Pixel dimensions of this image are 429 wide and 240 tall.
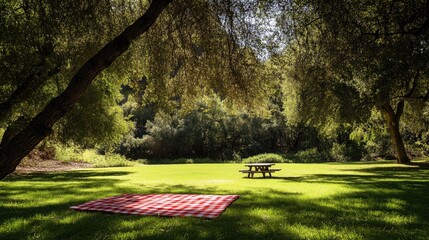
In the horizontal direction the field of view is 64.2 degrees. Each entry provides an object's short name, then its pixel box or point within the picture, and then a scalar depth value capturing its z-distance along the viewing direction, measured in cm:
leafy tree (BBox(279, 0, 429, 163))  691
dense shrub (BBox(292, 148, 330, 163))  3644
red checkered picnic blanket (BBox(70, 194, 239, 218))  662
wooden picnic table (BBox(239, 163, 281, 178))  1554
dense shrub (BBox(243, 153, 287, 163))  3569
